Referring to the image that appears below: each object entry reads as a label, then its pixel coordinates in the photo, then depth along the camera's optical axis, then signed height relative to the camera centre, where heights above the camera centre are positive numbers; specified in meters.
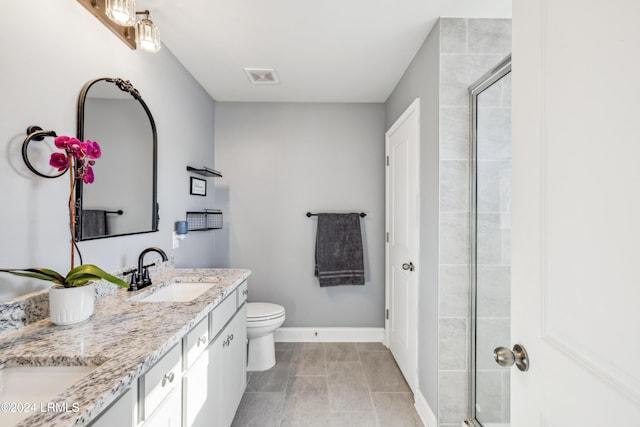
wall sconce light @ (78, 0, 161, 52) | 1.22 +0.88
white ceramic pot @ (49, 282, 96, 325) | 1.01 -0.31
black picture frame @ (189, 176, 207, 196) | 2.41 +0.22
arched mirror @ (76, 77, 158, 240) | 1.34 +0.27
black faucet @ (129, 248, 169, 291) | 1.50 -0.33
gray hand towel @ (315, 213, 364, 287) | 2.90 -0.34
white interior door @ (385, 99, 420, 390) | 2.09 -0.20
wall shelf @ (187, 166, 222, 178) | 2.37 +0.35
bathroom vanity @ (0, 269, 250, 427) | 0.69 -0.40
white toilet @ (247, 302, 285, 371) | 2.32 -0.94
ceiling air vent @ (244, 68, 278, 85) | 2.32 +1.11
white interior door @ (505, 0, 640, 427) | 0.48 +0.01
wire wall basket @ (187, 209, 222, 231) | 2.39 -0.05
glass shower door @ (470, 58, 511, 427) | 1.52 -0.15
